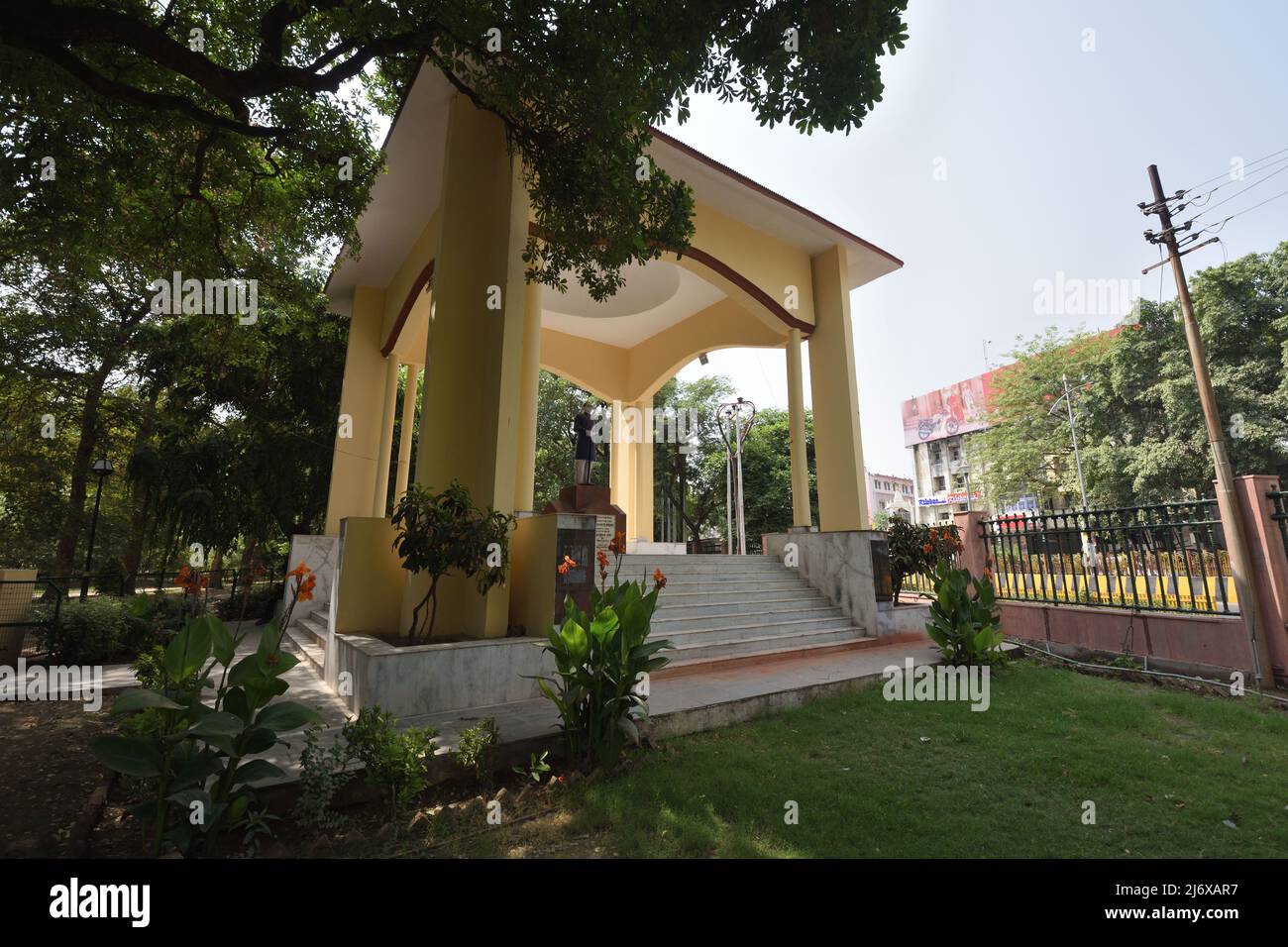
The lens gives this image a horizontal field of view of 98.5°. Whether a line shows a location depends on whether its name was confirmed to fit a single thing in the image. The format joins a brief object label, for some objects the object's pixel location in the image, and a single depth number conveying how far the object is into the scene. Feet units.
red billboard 127.85
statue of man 26.43
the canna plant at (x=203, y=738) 7.34
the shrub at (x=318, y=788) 9.10
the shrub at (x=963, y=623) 19.40
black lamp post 33.66
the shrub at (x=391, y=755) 9.68
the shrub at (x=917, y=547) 27.45
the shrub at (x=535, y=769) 11.16
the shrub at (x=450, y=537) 15.96
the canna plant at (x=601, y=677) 11.66
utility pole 18.83
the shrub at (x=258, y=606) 37.01
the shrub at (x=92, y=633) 23.08
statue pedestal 23.22
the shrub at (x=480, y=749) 10.85
